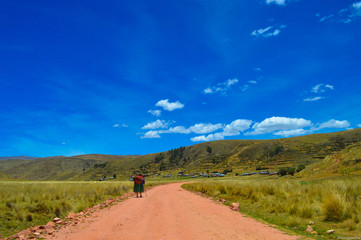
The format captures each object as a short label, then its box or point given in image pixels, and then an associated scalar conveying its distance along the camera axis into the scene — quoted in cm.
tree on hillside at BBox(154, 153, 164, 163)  15525
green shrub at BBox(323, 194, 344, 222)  757
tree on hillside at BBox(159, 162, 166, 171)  13582
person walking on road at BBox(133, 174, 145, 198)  1881
